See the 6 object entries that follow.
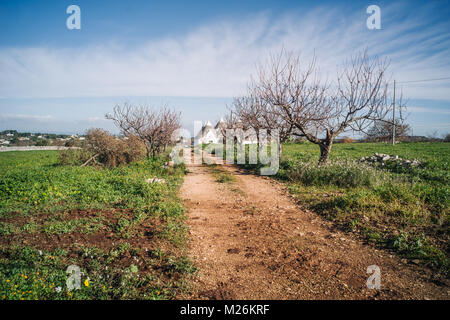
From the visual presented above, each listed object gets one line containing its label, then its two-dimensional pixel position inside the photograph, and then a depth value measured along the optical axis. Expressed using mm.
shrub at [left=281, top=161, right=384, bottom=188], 8156
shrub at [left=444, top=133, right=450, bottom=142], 33816
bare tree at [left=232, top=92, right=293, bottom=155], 11617
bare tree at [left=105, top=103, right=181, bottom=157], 15852
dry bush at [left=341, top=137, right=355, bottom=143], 42794
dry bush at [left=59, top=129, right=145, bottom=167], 12797
